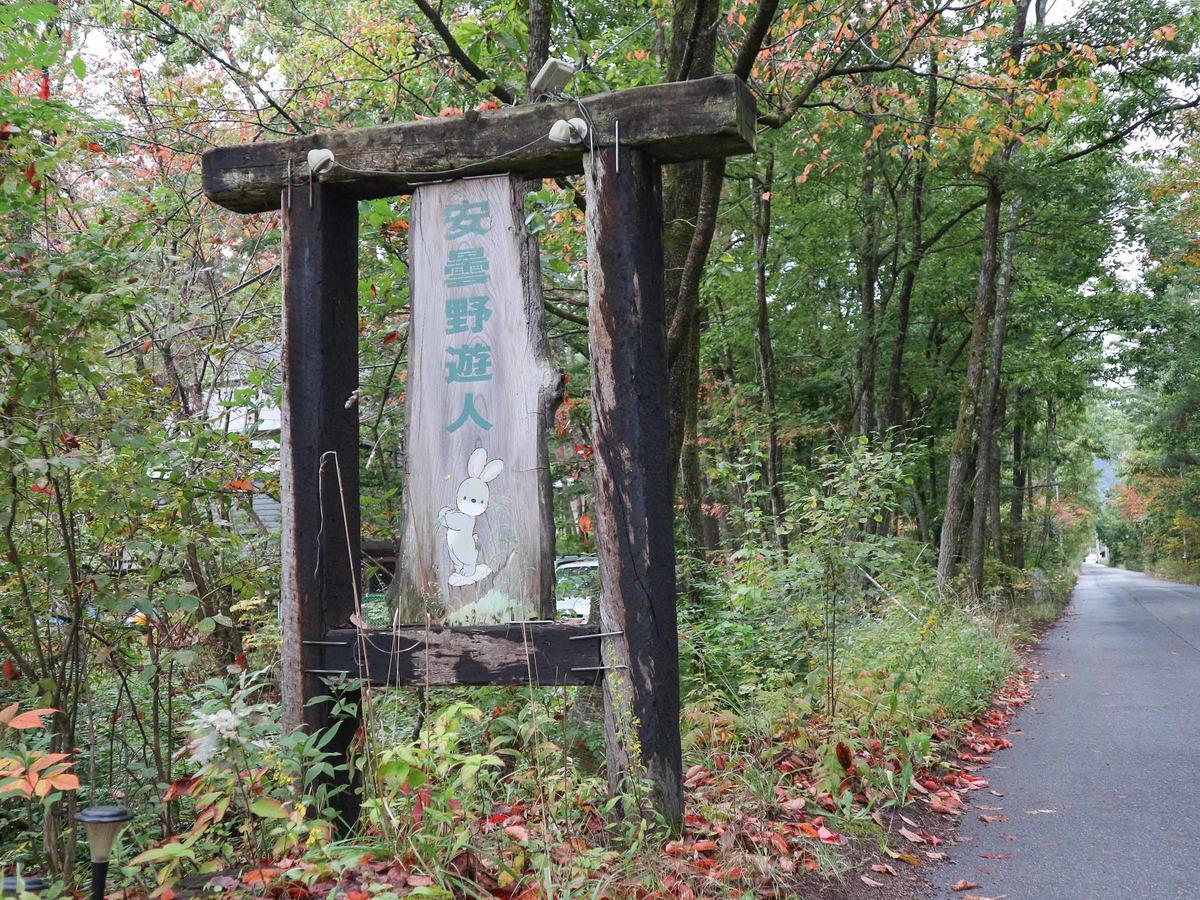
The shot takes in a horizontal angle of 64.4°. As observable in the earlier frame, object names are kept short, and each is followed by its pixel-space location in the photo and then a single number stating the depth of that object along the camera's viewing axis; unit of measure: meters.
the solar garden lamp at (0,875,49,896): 2.39
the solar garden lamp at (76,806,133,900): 2.44
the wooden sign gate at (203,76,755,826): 4.16
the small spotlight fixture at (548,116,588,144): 4.24
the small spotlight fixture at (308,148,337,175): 4.60
